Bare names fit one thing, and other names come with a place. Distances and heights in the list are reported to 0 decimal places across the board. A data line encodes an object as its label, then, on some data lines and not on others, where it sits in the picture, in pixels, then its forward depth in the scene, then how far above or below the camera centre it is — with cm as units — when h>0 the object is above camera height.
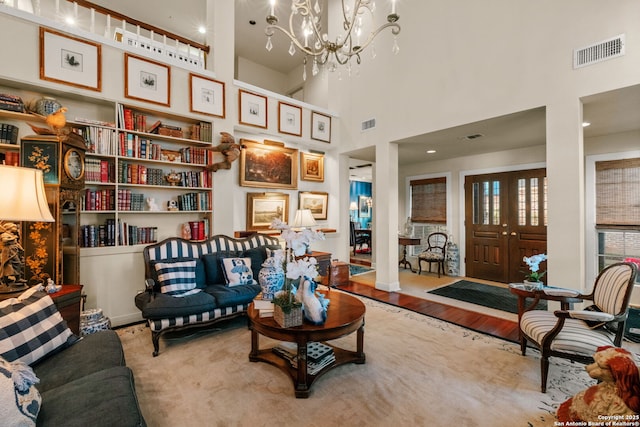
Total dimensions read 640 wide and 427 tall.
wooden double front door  518 -17
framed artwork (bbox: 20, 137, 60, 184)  252 +52
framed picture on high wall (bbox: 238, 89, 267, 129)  450 +168
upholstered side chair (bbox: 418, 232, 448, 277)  603 -83
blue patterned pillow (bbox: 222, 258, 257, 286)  339 -68
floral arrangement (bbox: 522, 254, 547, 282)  284 -52
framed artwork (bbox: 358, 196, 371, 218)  1255 +30
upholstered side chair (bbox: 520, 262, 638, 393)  206 -89
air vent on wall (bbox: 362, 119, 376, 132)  513 +161
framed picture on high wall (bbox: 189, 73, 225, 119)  397 +168
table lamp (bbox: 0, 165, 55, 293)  194 +3
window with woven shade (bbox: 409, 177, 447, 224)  643 +31
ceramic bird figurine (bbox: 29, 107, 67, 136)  259 +83
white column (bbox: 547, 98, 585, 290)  300 +20
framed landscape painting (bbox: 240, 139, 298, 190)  466 +83
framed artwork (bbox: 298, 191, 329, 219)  541 +23
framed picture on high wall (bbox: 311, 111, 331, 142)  542 +167
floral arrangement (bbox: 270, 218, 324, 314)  207 -38
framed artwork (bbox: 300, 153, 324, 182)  542 +90
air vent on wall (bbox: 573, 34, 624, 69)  279 +161
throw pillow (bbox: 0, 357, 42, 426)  102 -68
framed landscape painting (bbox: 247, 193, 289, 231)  474 +9
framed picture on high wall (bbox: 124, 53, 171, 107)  349 +168
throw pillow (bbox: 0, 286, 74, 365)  151 -64
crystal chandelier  246 +168
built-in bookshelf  332 +48
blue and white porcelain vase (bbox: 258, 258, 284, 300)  259 -60
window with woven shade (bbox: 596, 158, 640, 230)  413 +28
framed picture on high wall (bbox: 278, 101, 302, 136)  499 +168
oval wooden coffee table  207 -88
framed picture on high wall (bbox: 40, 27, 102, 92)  301 +167
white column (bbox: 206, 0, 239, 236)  421 +204
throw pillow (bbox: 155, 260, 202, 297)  302 -68
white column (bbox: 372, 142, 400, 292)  488 -7
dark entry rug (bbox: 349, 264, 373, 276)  644 -129
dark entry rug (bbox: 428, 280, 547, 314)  418 -131
